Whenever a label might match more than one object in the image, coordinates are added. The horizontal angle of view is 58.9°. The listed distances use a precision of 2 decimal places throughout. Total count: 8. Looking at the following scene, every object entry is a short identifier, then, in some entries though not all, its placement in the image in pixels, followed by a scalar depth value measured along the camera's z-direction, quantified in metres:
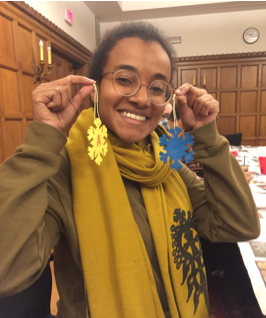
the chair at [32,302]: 0.65
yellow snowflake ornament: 0.70
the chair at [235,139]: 3.82
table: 0.61
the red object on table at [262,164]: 1.79
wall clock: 3.72
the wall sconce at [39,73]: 2.41
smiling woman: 0.67
